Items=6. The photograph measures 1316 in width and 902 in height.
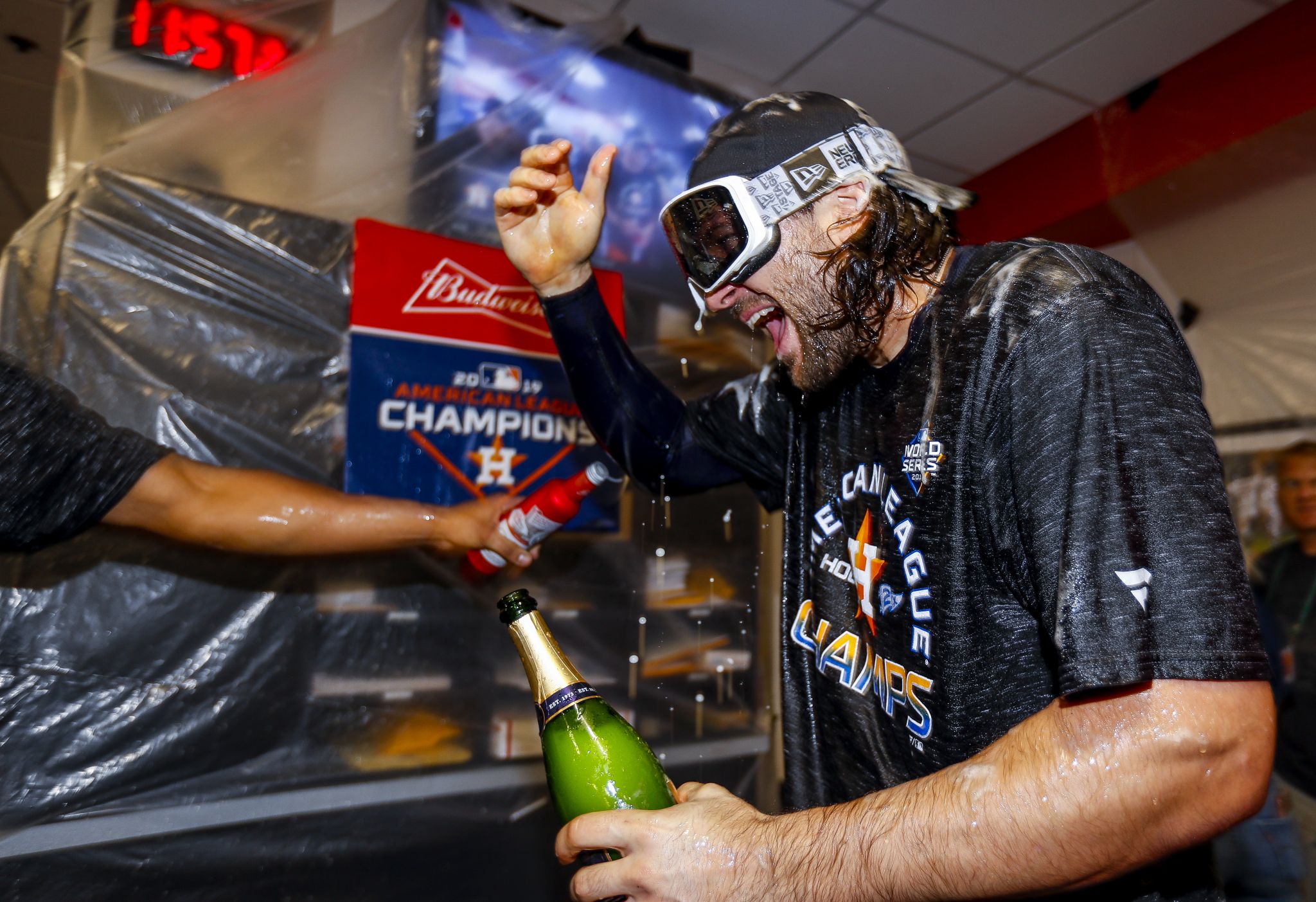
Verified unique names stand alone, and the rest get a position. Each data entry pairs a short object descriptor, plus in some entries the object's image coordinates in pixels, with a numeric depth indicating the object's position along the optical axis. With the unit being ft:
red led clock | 5.20
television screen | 6.47
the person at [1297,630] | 7.66
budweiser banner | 5.83
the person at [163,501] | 3.81
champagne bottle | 2.96
